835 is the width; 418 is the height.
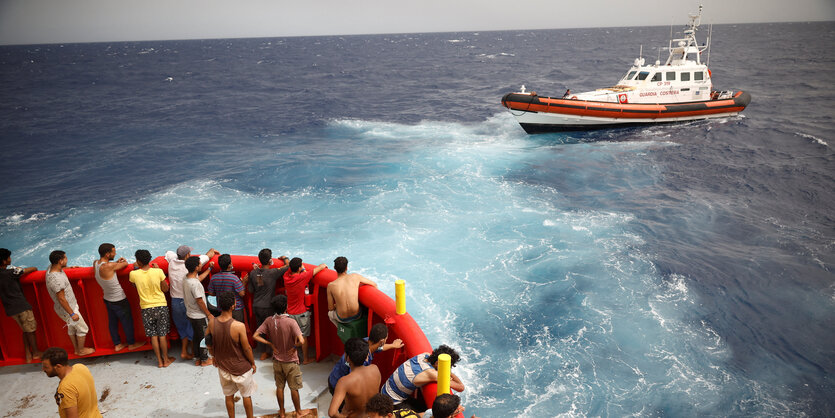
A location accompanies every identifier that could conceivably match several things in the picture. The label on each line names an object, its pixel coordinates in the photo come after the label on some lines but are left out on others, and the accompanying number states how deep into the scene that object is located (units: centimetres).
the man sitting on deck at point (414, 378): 420
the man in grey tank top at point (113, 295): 564
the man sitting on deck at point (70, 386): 385
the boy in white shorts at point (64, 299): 549
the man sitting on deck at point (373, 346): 445
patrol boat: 2350
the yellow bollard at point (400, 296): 482
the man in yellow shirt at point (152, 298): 559
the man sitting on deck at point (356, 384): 414
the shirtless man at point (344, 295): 525
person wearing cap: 567
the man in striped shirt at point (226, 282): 549
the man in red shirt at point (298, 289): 541
